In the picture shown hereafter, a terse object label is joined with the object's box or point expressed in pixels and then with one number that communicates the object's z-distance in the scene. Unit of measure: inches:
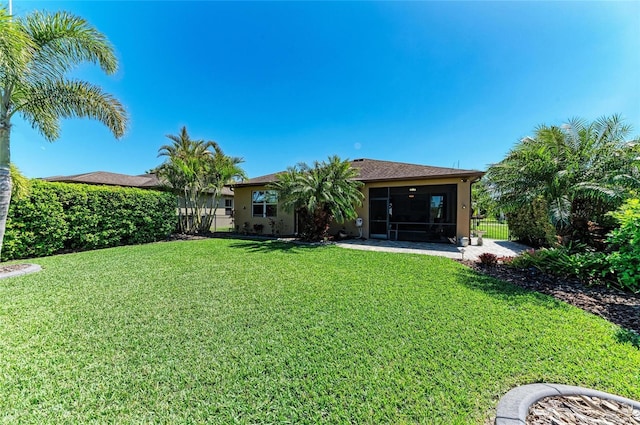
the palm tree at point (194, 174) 557.9
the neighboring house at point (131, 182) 769.4
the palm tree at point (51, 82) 231.0
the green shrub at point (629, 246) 167.0
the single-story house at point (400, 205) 459.8
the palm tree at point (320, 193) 440.5
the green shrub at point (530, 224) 422.0
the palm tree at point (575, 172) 235.1
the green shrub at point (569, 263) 219.1
